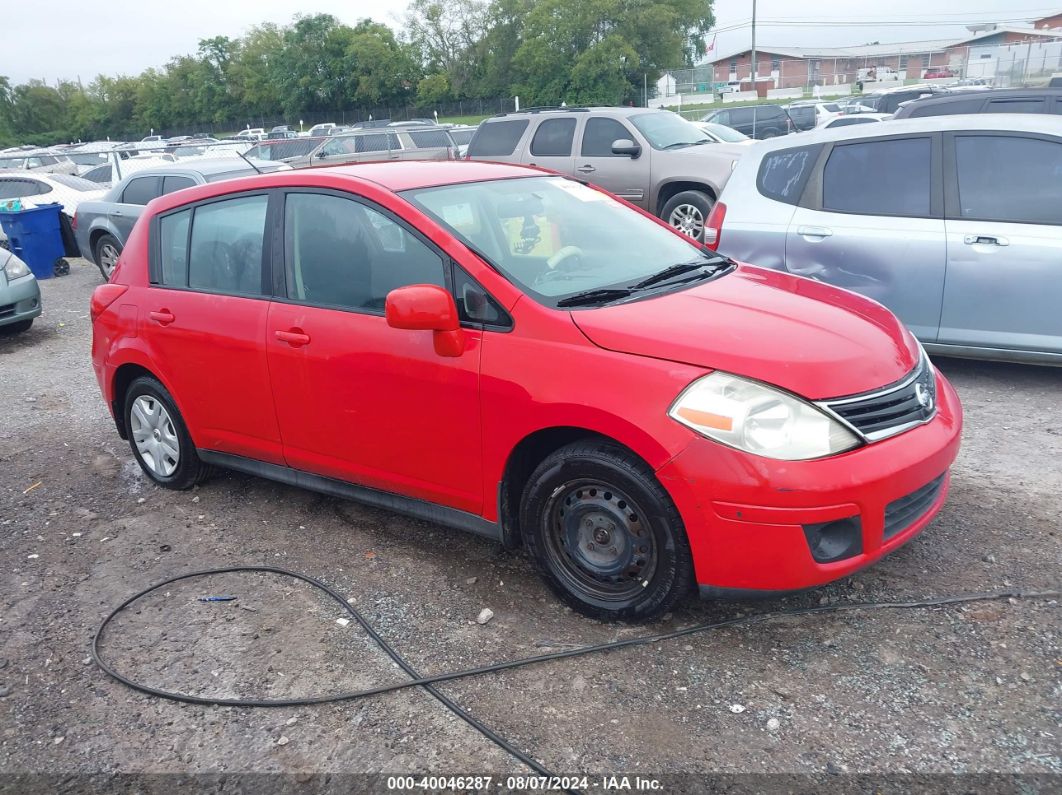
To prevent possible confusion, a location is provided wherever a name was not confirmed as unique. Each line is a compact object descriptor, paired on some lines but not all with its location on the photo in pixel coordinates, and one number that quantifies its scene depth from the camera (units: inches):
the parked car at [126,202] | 438.1
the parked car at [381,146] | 756.0
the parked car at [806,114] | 1032.8
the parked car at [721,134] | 487.3
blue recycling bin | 525.7
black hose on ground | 118.4
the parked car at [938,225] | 211.8
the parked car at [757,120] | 1030.4
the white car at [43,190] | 622.2
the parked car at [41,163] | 1021.2
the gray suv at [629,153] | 436.5
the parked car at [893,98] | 893.8
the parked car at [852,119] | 708.3
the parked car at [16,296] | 364.2
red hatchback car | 116.1
